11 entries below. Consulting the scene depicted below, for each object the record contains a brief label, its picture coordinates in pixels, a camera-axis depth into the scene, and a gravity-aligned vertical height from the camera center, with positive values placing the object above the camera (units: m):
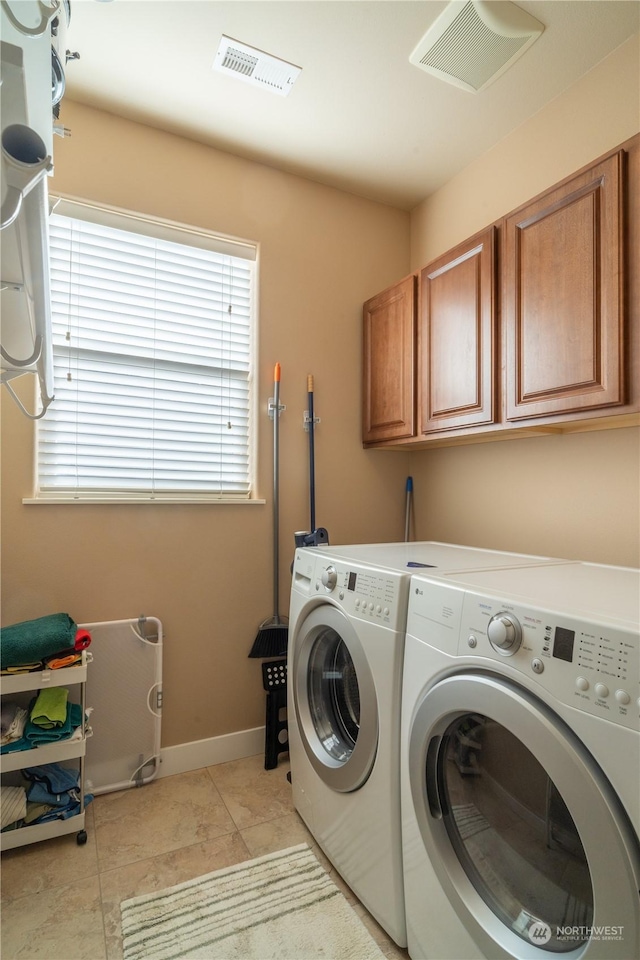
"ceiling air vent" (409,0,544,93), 1.58 +1.52
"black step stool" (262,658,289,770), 2.18 -0.95
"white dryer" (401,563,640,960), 0.78 -0.51
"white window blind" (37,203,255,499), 2.02 +0.55
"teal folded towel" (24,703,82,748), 1.66 -0.81
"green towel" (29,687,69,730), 1.68 -0.74
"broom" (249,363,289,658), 2.30 -0.62
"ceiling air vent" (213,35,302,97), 1.75 +1.54
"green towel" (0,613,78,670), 1.63 -0.49
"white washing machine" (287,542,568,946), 1.30 -0.63
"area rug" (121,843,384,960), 1.30 -1.18
